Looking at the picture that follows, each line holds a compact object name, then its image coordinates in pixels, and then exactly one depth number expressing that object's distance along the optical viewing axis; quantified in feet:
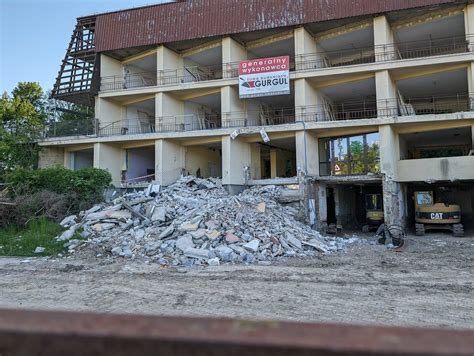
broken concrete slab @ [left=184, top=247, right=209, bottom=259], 45.50
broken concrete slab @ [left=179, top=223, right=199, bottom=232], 52.44
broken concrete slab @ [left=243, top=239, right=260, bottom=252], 48.11
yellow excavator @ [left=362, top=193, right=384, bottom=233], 78.02
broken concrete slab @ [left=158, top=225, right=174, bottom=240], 52.16
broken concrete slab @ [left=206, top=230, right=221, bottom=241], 50.37
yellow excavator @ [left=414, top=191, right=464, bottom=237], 67.56
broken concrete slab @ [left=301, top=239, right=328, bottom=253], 52.67
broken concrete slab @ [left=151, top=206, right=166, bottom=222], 58.70
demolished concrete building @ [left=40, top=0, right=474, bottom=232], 77.00
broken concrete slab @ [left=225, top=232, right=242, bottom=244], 49.80
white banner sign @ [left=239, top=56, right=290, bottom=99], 82.33
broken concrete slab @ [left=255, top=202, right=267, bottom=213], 63.41
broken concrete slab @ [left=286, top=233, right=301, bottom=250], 52.54
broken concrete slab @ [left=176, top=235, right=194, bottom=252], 47.73
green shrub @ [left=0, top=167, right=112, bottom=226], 66.95
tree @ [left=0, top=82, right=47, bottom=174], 94.94
